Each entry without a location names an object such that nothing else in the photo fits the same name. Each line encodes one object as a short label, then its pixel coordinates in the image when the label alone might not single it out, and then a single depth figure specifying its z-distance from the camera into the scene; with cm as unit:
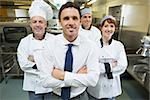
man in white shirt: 116
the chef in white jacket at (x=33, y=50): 160
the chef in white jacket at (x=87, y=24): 214
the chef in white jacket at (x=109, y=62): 156
